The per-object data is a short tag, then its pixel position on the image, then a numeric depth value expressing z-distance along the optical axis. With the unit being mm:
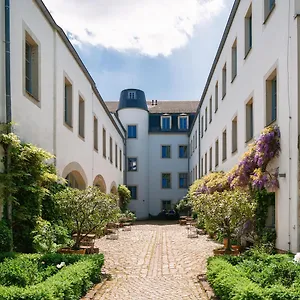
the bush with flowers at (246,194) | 9883
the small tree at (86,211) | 10172
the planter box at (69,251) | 9943
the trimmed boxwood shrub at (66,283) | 5164
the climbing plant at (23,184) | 8969
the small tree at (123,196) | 29783
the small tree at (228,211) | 9969
